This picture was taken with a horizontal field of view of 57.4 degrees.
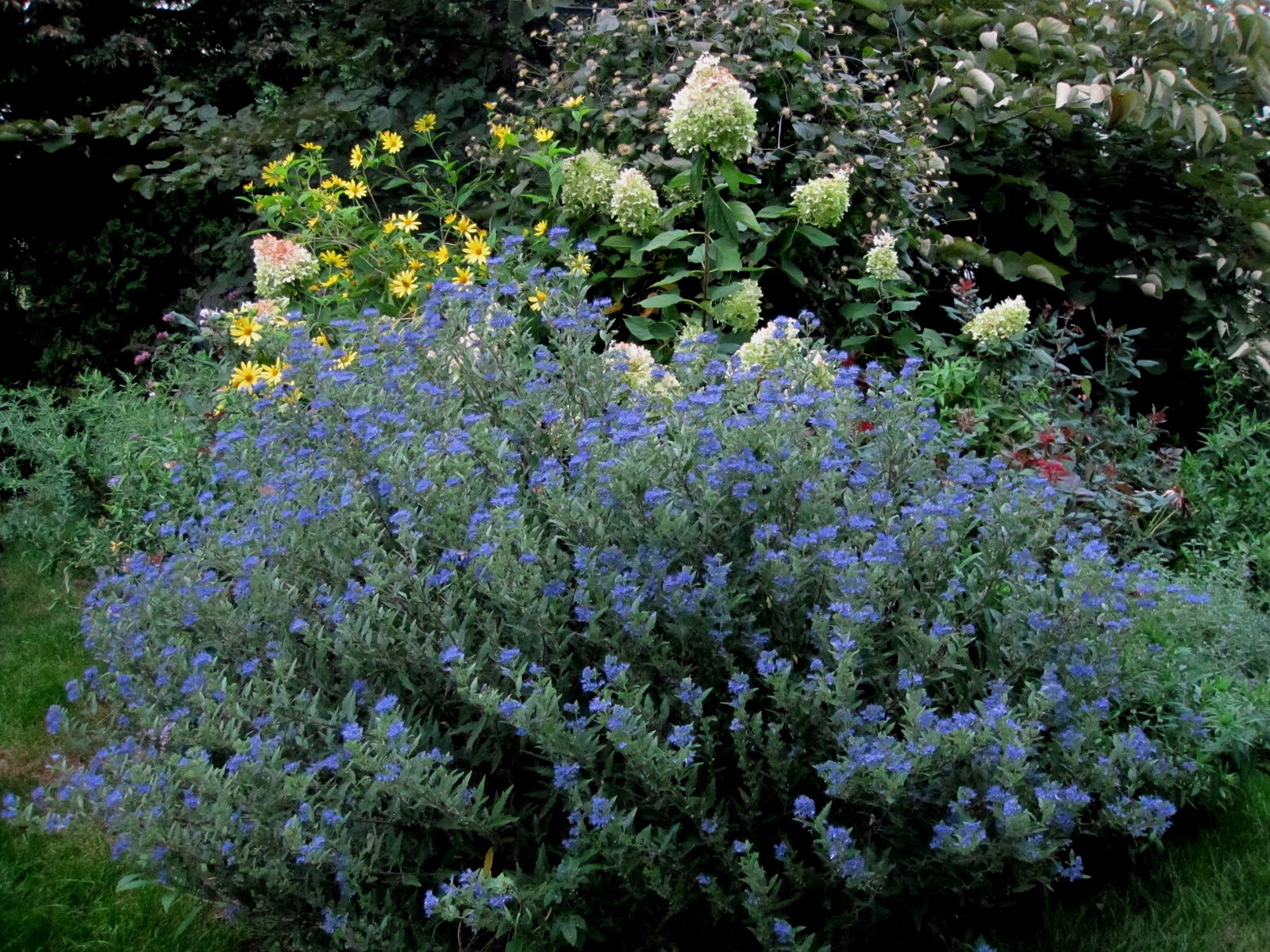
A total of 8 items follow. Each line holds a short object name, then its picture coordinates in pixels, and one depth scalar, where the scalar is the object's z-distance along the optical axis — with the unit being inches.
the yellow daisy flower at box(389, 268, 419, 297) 159.2
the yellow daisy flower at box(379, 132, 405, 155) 177.2
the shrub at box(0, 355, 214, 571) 171.0
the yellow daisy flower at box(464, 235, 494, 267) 151.9
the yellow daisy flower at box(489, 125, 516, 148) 177.2
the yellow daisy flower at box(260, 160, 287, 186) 177.9
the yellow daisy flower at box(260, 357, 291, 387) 128.8
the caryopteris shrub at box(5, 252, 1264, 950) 79.0
